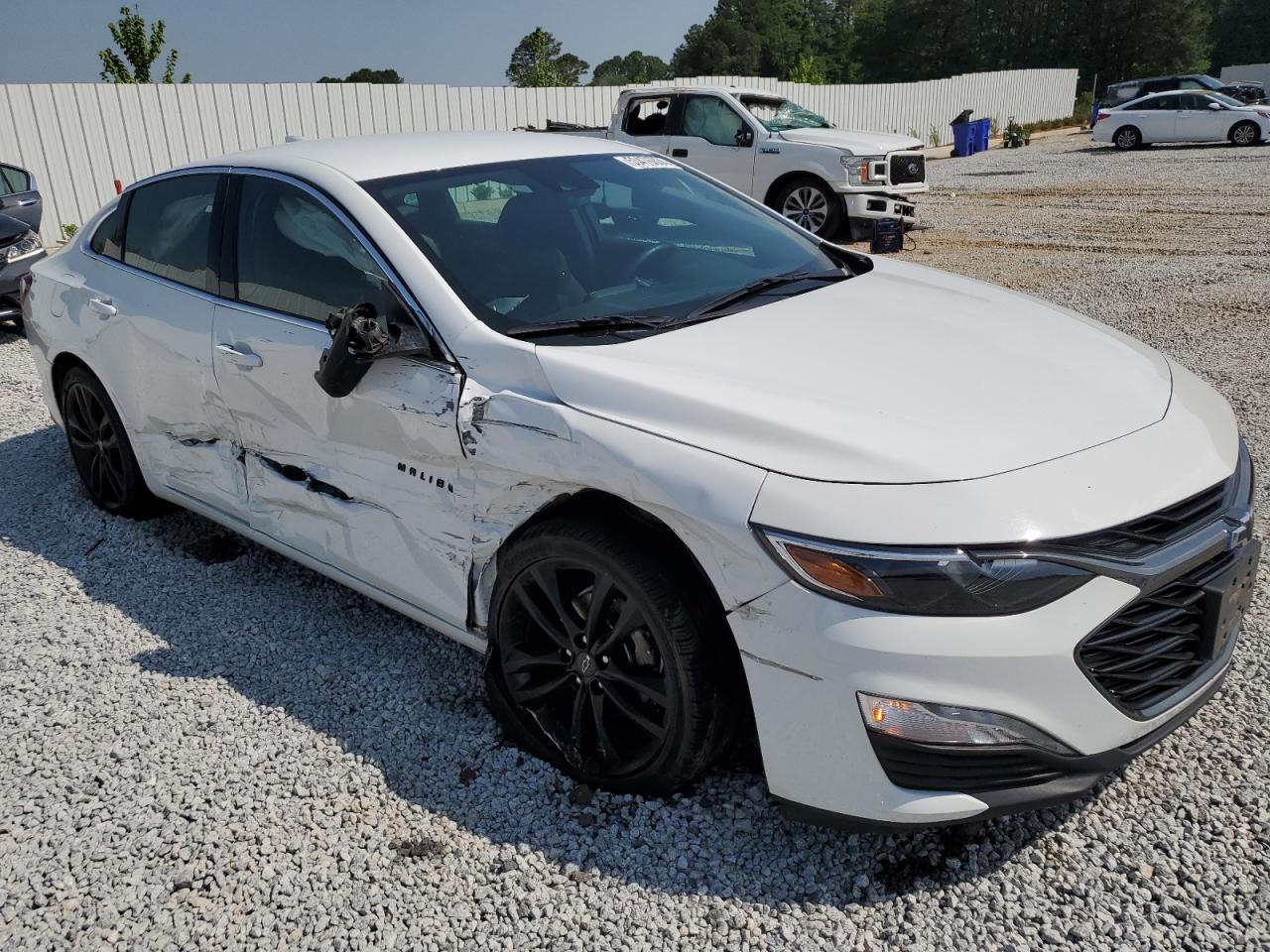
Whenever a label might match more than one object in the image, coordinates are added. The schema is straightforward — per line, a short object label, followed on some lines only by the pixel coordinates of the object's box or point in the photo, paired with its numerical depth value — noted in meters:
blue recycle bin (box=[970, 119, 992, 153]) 28.16
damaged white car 2.14
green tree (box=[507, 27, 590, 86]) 30.94
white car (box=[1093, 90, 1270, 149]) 25.69
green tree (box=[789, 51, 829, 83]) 39.05
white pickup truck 12.08
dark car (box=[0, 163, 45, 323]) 8.73
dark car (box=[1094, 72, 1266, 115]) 30.17
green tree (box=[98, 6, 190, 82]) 27.30
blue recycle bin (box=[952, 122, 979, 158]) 27.72
